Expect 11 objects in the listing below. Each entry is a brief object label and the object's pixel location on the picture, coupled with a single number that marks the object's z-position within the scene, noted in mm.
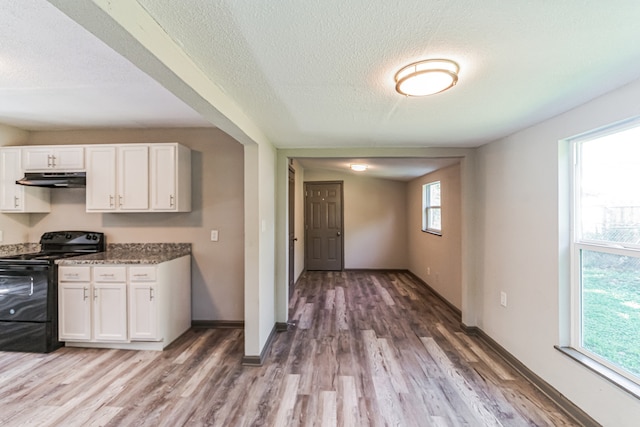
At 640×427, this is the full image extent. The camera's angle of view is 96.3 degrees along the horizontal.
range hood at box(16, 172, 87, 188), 2984
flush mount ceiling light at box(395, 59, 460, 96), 1419
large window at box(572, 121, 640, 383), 1683
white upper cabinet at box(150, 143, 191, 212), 3039
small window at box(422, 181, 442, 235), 4832
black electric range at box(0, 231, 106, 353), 2729
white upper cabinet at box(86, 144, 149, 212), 3051
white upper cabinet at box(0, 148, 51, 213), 3068
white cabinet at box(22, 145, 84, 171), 3051
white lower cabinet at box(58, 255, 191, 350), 2764
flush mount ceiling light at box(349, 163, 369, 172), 4915
